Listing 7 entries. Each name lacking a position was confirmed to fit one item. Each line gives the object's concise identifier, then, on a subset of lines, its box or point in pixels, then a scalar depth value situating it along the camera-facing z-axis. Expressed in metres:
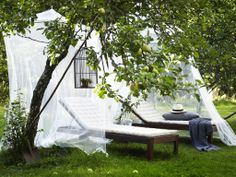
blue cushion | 7.72
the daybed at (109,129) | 5.98
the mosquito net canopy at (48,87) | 5.73
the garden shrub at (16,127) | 5.62
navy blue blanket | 7.27
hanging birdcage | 6.82
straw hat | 7.83
